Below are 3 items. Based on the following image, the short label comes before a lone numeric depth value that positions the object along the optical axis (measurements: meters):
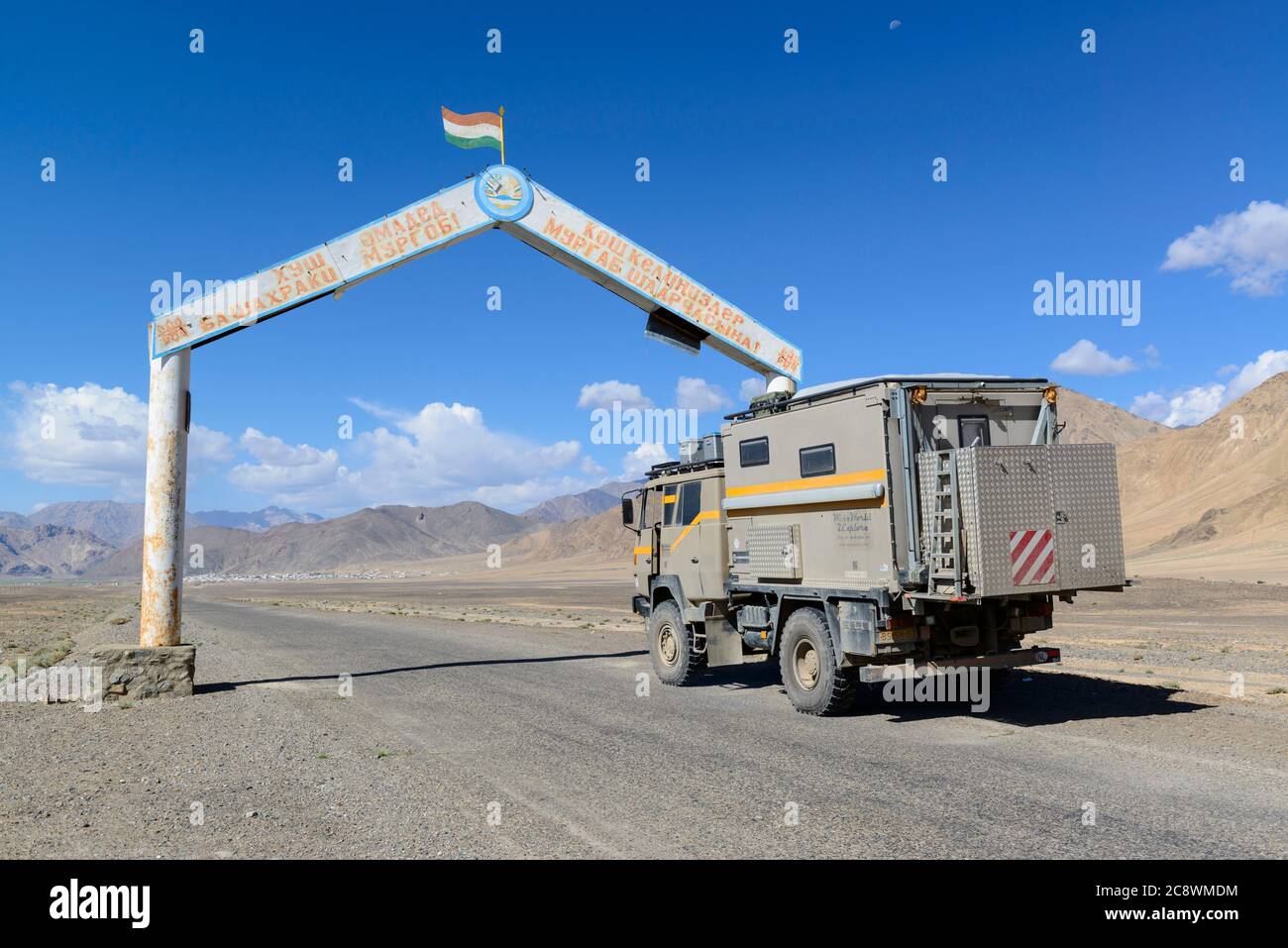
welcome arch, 14.64
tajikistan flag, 16.69
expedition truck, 10.24
